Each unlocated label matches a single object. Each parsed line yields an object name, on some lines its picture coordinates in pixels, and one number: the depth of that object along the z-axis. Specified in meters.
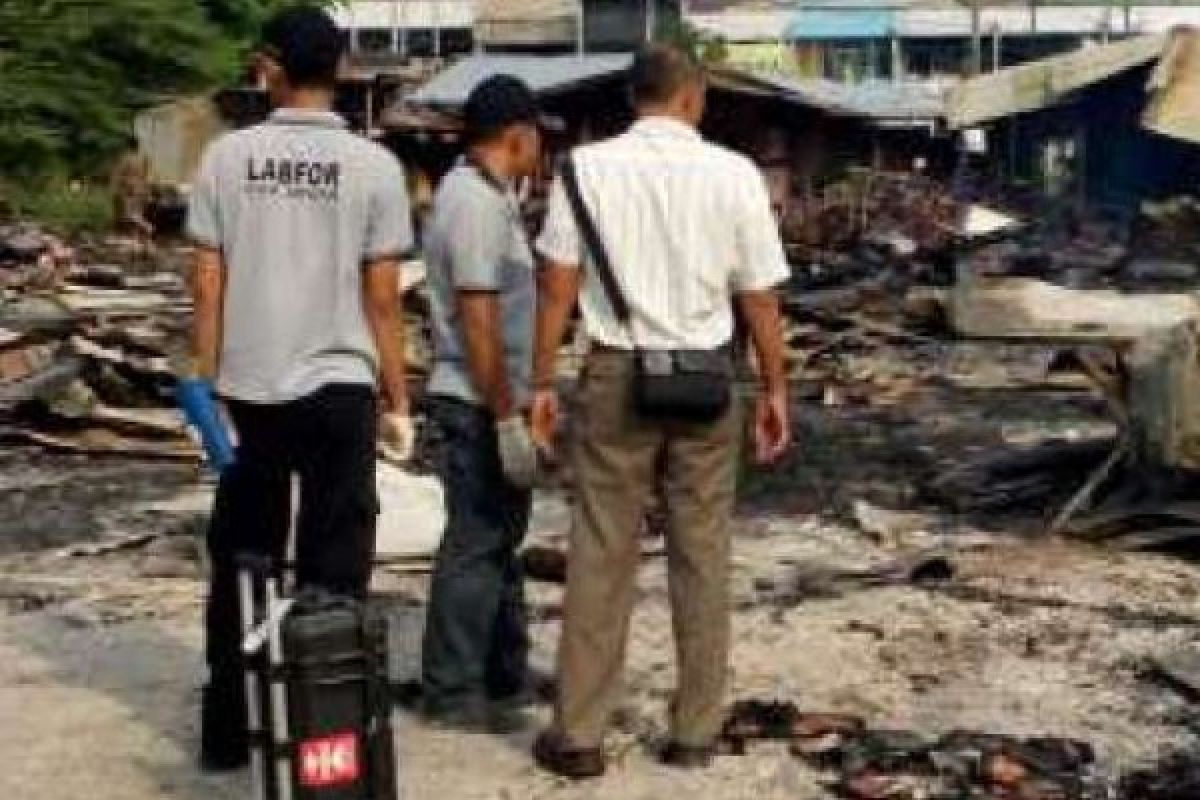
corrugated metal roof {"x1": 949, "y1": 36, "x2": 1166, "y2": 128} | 55.59
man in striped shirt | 11.73
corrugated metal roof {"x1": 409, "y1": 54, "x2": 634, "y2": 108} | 63.31
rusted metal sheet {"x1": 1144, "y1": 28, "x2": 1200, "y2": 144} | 30.72
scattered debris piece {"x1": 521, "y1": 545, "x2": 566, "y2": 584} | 17.59
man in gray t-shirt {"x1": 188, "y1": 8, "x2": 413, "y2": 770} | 11.48
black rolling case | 9.54
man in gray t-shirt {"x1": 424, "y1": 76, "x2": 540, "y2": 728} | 12.55
